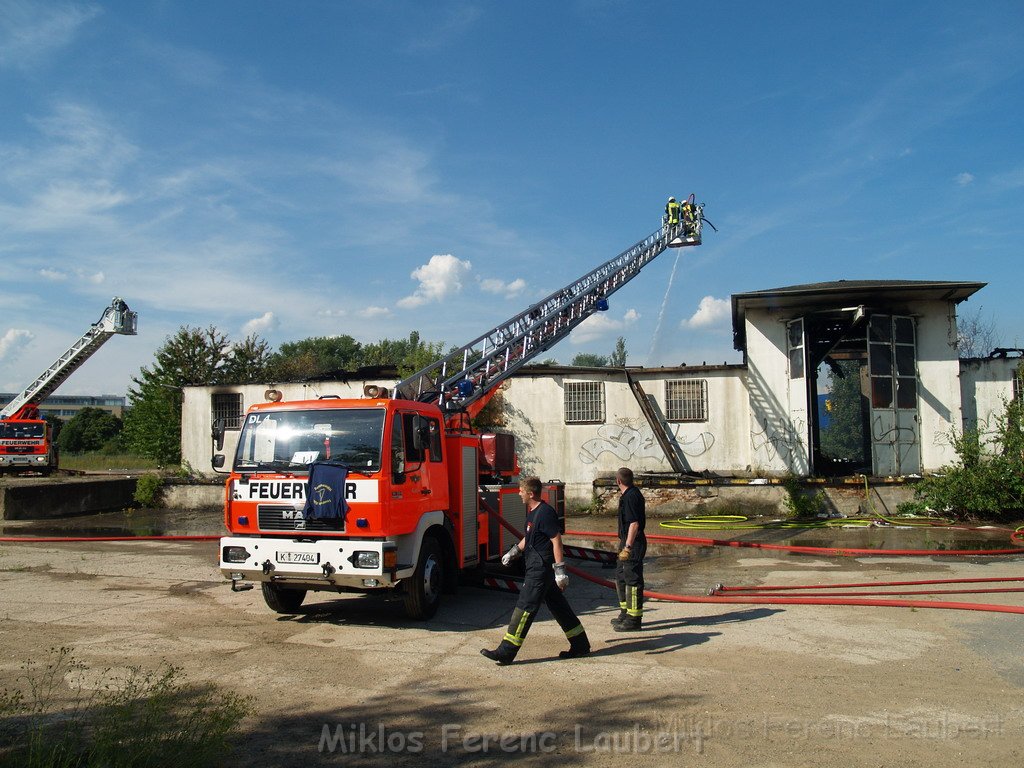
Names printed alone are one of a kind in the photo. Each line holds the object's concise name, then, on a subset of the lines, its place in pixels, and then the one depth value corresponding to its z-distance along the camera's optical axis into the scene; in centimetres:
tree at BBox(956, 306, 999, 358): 3618
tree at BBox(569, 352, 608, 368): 8788
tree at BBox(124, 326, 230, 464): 3216
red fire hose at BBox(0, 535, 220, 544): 1482
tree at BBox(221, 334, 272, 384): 3844
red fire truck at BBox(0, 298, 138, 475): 2794
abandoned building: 1812
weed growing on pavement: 384
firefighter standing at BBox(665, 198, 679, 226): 2189
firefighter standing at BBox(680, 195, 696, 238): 2197
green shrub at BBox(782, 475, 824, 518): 1708
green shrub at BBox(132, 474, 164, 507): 2125
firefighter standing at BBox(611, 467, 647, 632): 748
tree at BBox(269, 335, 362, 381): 8038
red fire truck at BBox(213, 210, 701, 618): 726
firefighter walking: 629
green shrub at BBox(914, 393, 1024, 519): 1536
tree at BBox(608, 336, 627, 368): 7357
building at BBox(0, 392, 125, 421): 13562
